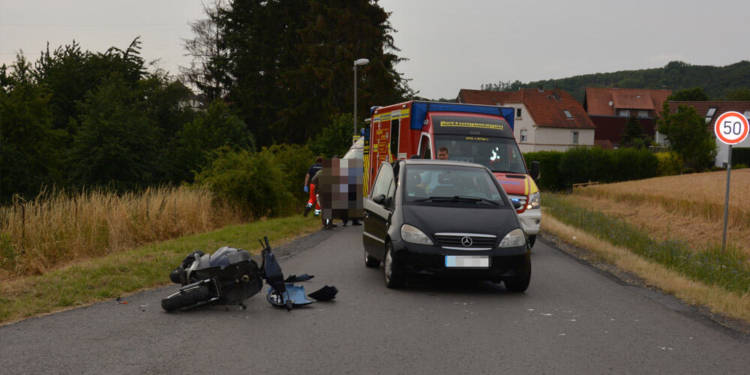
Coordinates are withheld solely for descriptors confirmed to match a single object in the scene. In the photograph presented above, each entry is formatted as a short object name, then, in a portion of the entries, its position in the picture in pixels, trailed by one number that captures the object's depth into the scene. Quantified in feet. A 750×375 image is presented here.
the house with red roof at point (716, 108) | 287.69
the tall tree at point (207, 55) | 186.50
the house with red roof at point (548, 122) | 300.61
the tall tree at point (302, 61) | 164.45
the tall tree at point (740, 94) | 393.17
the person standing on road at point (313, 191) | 67.10
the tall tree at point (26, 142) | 95.81
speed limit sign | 52.70
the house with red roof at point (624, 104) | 385.50
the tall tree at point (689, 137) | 211.82
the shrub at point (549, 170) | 197.77
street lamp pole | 132.13
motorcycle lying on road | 24.88
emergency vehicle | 46.29
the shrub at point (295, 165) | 90.27
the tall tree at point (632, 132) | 331.12
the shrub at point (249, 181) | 69.73
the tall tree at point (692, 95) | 388.37
